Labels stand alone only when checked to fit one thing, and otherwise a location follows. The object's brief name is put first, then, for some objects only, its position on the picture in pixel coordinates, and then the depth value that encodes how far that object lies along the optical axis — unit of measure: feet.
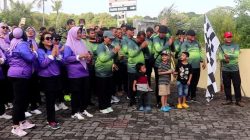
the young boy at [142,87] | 27.27
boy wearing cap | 27.50
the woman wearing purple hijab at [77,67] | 23.56
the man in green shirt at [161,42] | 27.73
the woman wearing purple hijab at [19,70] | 20.53
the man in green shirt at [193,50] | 30.25
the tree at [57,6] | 201.26
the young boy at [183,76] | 28.22
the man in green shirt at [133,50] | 27.30
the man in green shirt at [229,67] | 28.99
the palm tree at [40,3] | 161.70
